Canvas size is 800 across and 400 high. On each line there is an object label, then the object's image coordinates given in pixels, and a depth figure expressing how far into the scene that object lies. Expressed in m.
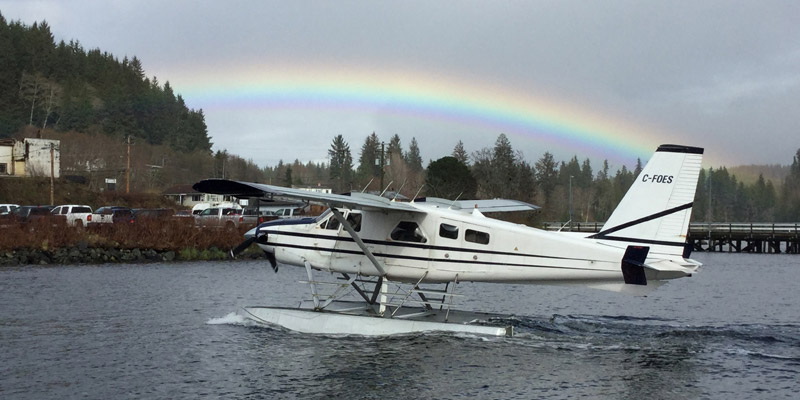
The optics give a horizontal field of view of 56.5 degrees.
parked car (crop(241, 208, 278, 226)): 52.13
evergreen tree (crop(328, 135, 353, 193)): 130.50
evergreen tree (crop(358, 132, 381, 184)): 150.18
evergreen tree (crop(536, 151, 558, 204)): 138.00
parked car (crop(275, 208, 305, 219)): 58.68
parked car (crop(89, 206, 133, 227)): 48.22
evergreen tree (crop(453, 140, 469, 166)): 136.62
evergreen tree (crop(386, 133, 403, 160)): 179.71
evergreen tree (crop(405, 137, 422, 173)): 191.12
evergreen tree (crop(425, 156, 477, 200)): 76.19
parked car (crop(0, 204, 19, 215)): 55.72
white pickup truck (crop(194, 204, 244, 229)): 50.94
